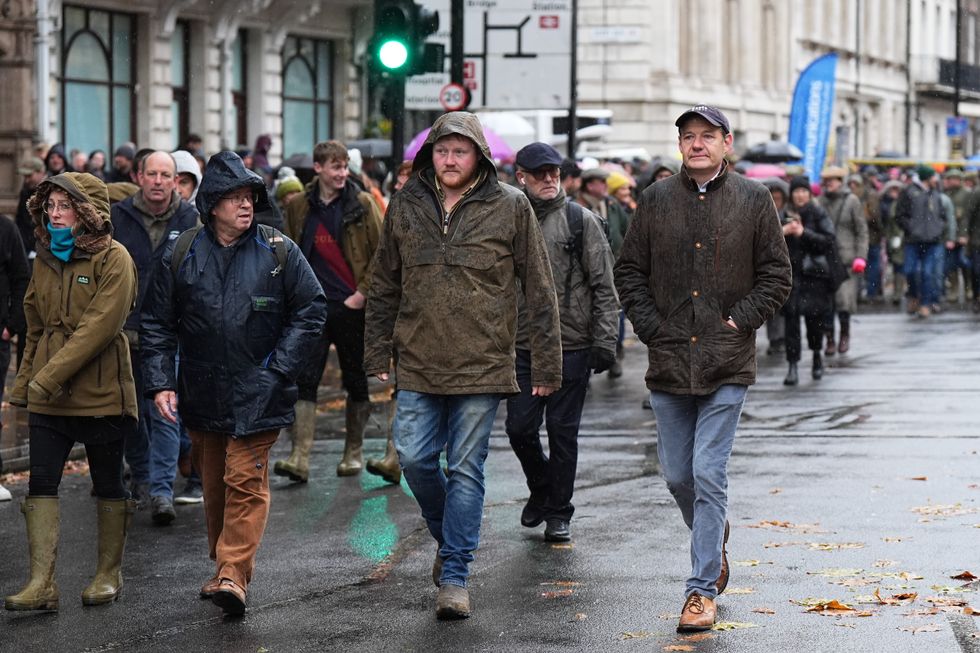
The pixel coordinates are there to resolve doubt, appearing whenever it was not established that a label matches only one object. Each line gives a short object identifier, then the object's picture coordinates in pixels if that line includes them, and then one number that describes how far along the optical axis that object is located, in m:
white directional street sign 41.02
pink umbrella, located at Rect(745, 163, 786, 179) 55.25
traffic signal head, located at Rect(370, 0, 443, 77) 28.48
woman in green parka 14.75
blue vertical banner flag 63.32
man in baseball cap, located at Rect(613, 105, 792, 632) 13.83
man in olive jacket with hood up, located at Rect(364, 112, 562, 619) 14.33
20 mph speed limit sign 32.59
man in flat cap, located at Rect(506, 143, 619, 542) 17.37
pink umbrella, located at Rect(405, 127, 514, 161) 51.45
